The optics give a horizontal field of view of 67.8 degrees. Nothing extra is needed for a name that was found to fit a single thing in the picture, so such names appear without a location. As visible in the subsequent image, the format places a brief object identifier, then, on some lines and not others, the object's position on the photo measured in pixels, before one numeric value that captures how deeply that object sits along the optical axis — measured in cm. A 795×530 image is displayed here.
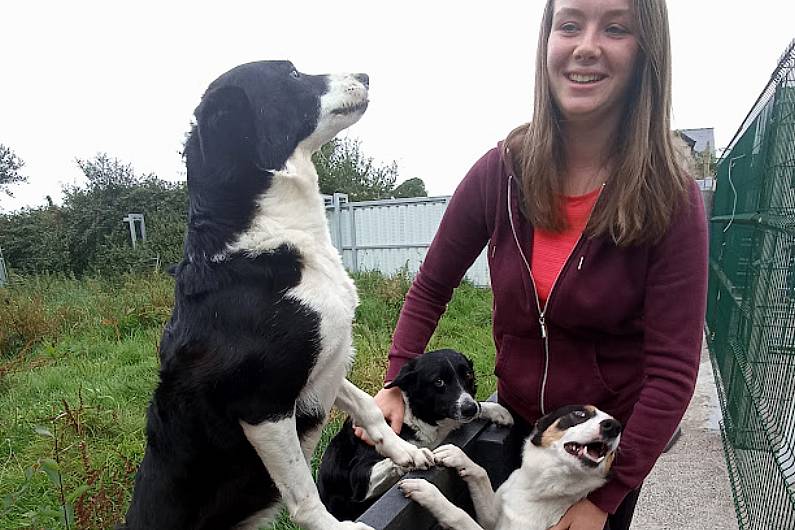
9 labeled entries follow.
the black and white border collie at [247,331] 144
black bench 147
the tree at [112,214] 1458
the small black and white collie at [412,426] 214
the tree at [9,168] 2198
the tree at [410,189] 2423
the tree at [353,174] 2128
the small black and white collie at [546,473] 177
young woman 159
